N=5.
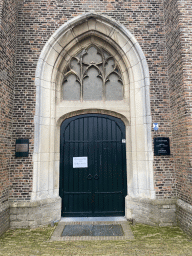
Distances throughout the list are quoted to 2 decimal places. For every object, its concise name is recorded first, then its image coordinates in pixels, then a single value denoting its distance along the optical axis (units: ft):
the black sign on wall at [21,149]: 14.57
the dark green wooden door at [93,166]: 15.98
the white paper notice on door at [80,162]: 16.21
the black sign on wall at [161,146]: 14.76
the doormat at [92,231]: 12.01
